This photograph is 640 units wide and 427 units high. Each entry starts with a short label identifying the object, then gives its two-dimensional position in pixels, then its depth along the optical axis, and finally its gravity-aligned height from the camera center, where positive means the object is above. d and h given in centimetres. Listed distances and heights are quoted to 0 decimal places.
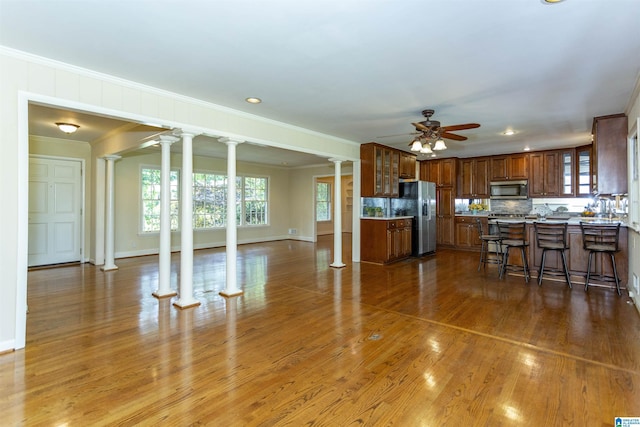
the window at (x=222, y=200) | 881 +39
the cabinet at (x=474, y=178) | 835 +91
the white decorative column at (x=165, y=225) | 447 -15
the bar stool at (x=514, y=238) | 525 -40
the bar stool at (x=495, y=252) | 553 -66
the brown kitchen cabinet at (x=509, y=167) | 780 +111
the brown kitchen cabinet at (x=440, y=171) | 859 +112
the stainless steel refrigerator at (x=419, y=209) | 748 +10
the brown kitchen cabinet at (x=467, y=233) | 825 -49
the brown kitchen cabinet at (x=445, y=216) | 864 -7
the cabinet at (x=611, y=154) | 449 +80
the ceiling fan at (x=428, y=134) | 424 +104
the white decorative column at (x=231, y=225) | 450 -15
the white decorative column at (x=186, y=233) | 403 -24
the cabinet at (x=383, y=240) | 657 -54
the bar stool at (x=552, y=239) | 490 -39
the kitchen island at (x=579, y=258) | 471 -68
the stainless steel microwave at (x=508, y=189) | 778 +57
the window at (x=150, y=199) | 777 +36
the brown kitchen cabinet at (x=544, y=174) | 745 +90
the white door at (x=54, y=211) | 627 +7
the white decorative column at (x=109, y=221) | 611 -13
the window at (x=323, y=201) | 1210 +47
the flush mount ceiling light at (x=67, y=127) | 500 +133
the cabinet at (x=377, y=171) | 667 +88
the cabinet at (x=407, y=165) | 758 +114
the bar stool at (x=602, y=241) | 448 -39
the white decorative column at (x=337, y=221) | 648 -14
